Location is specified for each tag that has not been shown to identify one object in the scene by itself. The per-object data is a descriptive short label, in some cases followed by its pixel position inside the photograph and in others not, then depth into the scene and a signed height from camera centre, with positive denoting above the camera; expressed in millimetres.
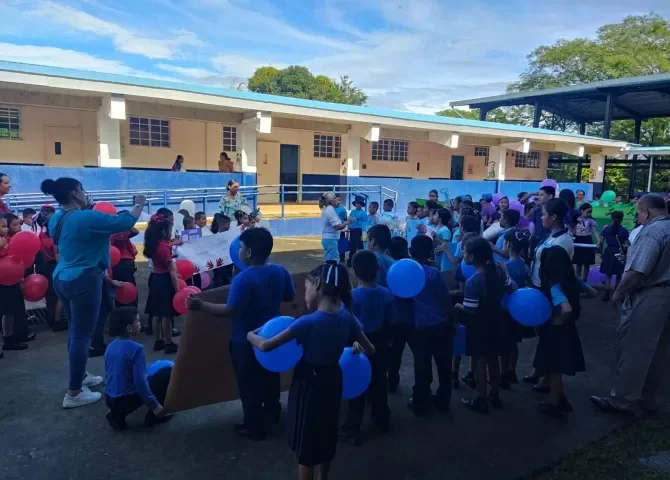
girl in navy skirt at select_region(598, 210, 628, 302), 7355 -959
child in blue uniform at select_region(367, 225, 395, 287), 3979 -553
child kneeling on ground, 3322 -1388
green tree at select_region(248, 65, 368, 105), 40719 +7065
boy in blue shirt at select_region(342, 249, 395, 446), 3328 -1082
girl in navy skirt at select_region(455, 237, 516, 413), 3582 -1014
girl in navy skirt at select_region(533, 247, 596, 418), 3621 -1121
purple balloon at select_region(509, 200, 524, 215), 8289 -485
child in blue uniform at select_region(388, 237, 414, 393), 3793 -1148
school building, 11805 +1078
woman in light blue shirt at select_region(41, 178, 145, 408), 3576 -694
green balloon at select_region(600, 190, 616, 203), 16438 -593
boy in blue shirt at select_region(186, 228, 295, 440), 3086 -878
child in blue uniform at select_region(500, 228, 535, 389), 3994 -869
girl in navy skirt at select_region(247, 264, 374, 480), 2465 -974
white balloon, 6674 -537
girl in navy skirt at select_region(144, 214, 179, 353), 4707 -1014
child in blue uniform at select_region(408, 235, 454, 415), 3742 -1164
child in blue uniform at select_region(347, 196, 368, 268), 8938 -973
